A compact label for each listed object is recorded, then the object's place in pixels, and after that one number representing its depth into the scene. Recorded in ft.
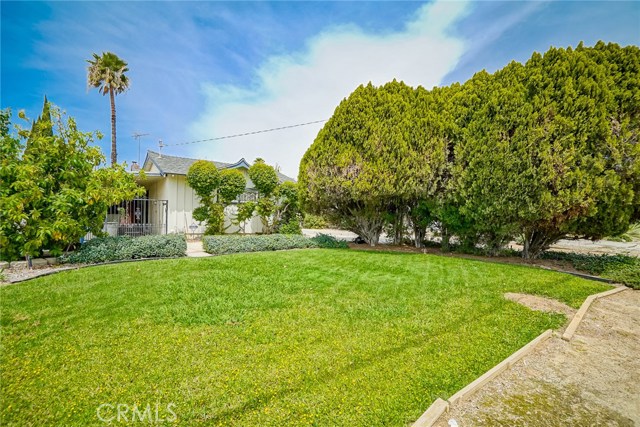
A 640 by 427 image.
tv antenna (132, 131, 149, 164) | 74.18
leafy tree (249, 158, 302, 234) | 46.88
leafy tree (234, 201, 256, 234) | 46.37
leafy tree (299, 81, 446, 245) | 32.83
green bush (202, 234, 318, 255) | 33.78
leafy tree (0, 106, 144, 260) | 21.53
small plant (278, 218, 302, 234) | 49.08
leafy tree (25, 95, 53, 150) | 23.90
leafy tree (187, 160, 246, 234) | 43.80
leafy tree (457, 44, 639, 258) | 23.75
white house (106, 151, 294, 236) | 47.83
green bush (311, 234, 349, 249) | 39.11
